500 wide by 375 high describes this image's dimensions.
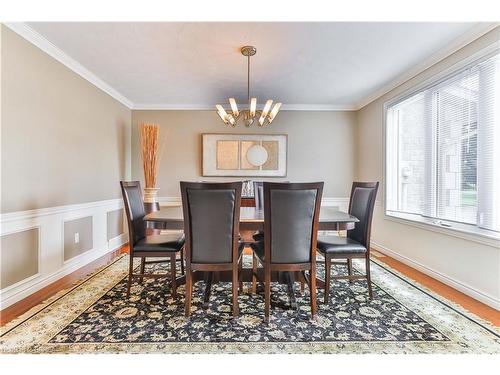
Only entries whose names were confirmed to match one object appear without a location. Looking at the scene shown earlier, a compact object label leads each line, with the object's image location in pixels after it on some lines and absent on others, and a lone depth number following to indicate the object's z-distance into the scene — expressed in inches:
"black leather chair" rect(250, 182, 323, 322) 73.8
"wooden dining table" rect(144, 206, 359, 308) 83.4
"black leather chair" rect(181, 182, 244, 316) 73.9
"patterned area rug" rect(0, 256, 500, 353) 65.5
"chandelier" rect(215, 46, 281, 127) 107.9
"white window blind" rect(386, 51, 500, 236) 91.0
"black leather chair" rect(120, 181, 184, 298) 92.7
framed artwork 186.4
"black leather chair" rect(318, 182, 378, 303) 90.3
